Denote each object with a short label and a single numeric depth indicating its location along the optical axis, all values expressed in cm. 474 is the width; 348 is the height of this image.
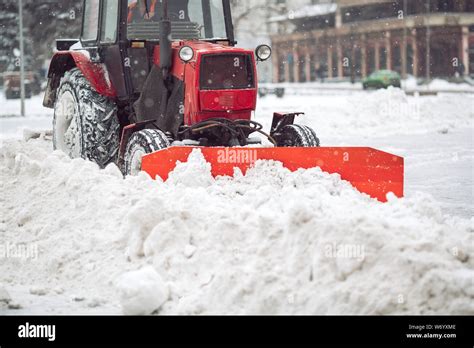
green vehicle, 4541
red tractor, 730
